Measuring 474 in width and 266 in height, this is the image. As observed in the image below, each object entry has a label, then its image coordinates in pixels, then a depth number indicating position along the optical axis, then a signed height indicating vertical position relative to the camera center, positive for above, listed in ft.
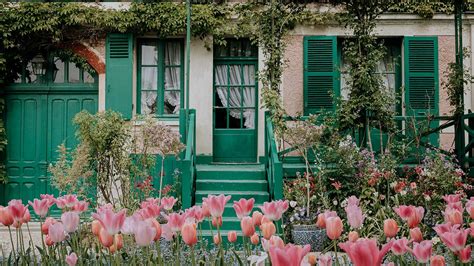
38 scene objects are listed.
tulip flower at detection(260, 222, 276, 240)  7.13 -1.20
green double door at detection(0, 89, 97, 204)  33.78 +0.42
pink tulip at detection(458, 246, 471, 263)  5.98 -1.26
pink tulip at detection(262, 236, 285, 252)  5.94 -1.15
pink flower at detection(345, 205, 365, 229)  7.07 -1.01
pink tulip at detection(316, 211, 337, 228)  7.56 -1.17
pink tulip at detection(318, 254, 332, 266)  5.01 -1.13
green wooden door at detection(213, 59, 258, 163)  33.96 +1.97
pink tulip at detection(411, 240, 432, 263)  5.87 -1.21
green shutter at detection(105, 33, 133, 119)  32.96 +3.32
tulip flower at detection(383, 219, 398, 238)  6.98 -1.14
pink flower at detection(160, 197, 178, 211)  9.37 -1.13
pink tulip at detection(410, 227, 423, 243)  7.02 -1.23
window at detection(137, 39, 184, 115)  34.32 +3.73
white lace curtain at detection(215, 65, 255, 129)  34.42 +3.07
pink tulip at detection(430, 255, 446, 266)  5.70 -1.27
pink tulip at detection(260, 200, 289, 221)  7.92 -1.04
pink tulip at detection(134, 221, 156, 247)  6.53 -1.15
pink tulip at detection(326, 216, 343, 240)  6.64 -1.07
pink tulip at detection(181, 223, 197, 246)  6.89 -1.20
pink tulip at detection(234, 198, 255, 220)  8.04 -1.02
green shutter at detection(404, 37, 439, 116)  33.12 +4.04
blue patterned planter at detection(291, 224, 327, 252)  23.06 -4.13
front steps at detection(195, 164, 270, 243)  25.31 -2.44
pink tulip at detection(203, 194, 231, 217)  7.76 -0.96
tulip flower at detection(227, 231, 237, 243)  8.22 -1.48
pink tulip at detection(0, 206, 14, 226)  8.09 -1.18
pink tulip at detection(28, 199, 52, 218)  8.87 -1.14
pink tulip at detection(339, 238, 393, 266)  4.10 -0.87
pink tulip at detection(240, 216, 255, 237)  7.39 -1.19
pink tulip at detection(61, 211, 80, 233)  7.72 -1.19
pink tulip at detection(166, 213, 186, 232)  7.56 -1.15
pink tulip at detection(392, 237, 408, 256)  6.16 -1.21
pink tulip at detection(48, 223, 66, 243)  7.36 -1.28
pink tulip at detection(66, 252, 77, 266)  6.81 -1.53
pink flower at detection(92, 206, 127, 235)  6.79 -1.04
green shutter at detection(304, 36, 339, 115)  32.99 +3.74
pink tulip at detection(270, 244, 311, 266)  3.87 -0.85
